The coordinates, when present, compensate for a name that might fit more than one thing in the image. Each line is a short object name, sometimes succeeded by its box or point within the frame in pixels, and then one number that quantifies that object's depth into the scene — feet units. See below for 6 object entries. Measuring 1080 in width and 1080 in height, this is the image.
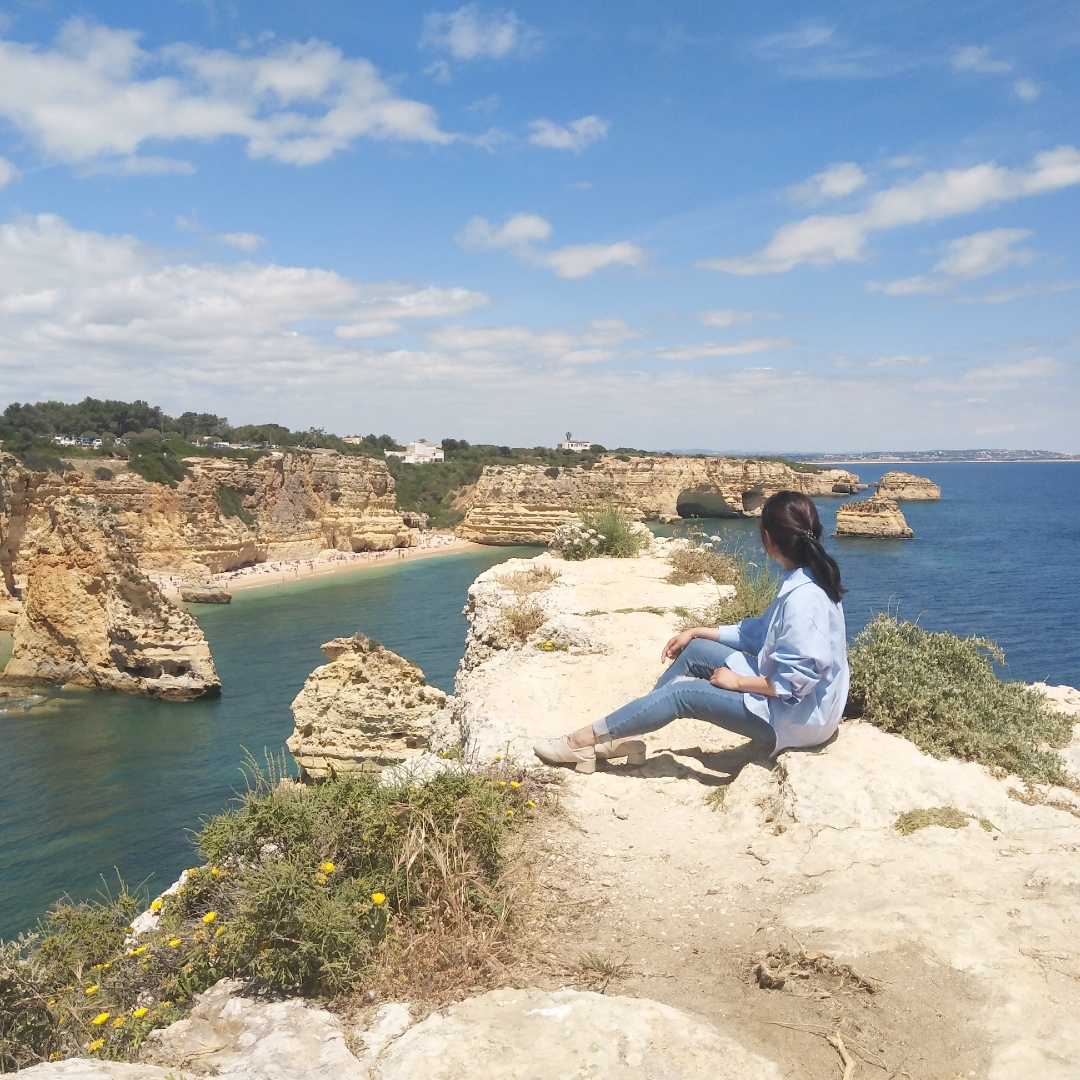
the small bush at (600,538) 40.22
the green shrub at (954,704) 16.69
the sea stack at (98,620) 85.15
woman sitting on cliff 15.58
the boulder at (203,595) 144.87
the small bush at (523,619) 28.27
